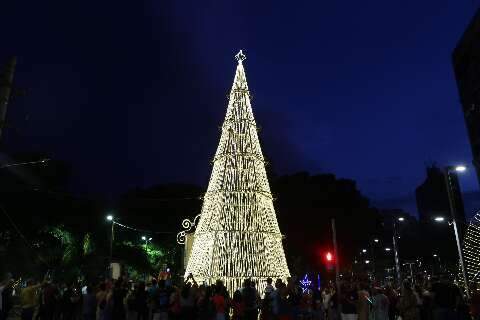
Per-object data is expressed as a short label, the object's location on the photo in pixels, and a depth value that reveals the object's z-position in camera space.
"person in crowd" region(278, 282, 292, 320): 12.03
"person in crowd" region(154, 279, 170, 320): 11.92
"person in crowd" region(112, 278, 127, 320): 11.90
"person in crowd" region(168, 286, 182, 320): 11.33
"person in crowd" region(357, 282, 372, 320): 12.21
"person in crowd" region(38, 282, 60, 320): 13.77
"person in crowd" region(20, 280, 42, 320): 11.80
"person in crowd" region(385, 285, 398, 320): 15.47
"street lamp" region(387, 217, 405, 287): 27.80
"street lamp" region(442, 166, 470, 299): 14.57
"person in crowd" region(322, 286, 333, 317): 15.88
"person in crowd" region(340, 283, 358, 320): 12.25
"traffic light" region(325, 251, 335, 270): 21.00
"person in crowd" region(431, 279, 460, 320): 9.95
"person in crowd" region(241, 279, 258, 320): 11.73
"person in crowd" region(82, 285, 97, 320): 12.39
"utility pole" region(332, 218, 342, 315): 12.81
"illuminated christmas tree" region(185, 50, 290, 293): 18.48
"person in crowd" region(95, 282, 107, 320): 11.88
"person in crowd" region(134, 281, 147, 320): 12.48
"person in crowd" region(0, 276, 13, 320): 11.26
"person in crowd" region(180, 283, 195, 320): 11.28
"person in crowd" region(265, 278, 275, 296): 12.47
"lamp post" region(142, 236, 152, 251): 45.13
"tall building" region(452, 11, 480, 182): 49.19
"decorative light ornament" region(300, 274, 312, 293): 24.61
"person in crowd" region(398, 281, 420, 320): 12.42
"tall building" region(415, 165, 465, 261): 61.43
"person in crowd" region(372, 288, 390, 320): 13.11
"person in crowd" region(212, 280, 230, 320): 12.12
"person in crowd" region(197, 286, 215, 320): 11.55
